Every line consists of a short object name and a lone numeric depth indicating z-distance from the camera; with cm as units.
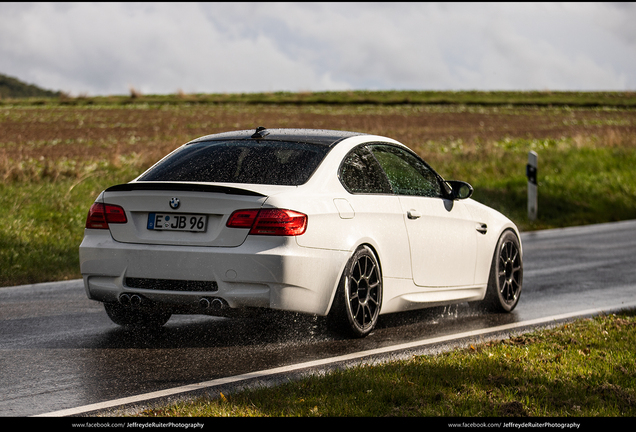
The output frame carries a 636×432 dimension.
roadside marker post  3781
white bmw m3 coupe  1251
